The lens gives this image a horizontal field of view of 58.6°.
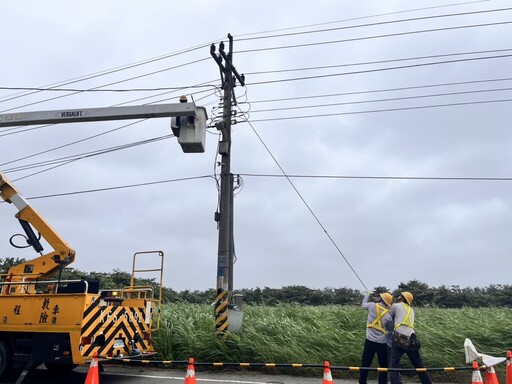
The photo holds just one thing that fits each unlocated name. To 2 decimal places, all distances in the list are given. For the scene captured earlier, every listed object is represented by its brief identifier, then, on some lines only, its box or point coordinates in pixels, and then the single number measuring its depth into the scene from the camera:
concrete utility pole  11.48
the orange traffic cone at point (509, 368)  6.71
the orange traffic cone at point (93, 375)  6.93
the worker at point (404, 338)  7.51
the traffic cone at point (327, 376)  6.08
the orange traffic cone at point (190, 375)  6.43
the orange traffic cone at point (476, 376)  6.12
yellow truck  8.48
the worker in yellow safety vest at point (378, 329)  8.20
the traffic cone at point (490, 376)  6.40
